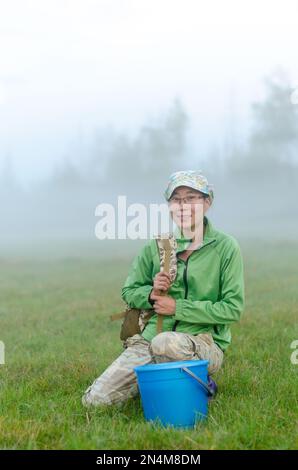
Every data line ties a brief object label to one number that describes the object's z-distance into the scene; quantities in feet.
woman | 17.19
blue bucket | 15.38
